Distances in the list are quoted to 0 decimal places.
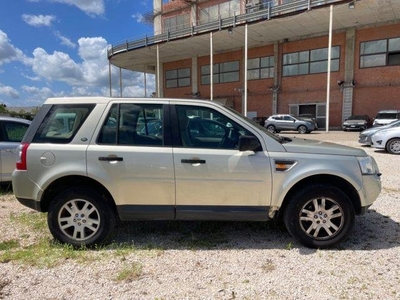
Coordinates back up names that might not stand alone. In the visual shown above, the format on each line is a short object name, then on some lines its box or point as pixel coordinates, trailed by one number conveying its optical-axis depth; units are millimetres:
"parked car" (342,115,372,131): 23756
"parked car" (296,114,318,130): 25758
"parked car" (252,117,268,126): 28139
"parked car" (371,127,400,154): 11481
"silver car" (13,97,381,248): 3533
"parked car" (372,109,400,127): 21509
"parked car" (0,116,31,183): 5891
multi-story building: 23969
